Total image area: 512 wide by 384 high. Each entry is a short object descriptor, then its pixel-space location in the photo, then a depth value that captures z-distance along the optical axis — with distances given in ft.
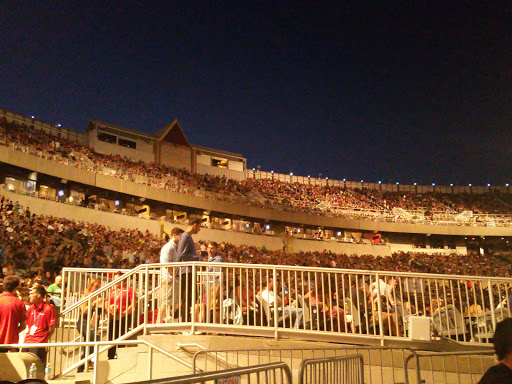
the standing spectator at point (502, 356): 9.87
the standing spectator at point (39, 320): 25.67
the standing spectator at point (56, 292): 34.83
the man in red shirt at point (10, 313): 22.66
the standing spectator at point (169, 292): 27.45
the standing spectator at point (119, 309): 27.94
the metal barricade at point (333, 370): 14.98
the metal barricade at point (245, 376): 8.49
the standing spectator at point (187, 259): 27.20
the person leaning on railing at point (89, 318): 28.19
